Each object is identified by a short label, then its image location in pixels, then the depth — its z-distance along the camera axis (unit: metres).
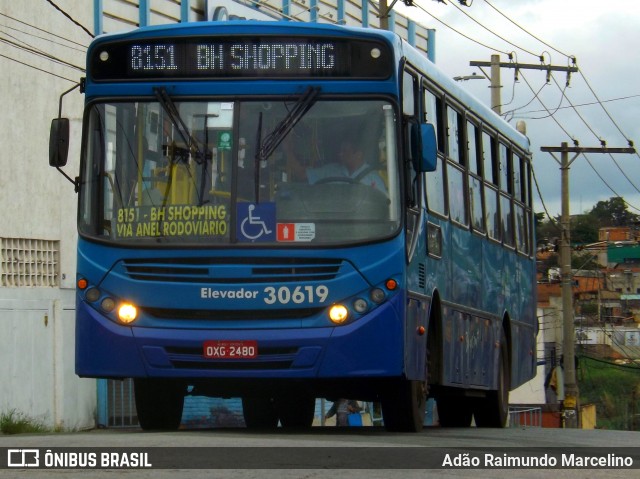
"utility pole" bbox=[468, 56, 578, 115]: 41.98
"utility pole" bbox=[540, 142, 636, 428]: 45.38
